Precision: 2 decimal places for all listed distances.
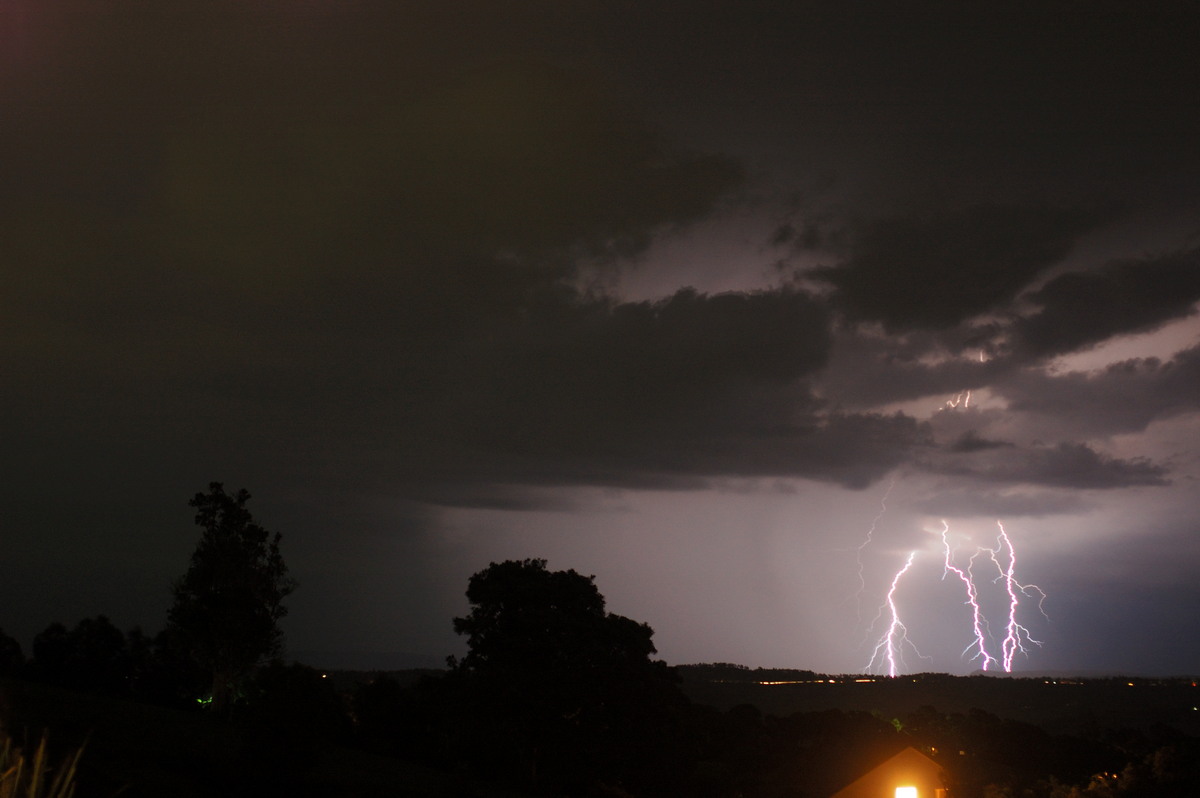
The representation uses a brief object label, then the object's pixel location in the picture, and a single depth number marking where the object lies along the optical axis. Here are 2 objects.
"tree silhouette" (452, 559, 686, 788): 29.78
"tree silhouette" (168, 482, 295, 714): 40.25
